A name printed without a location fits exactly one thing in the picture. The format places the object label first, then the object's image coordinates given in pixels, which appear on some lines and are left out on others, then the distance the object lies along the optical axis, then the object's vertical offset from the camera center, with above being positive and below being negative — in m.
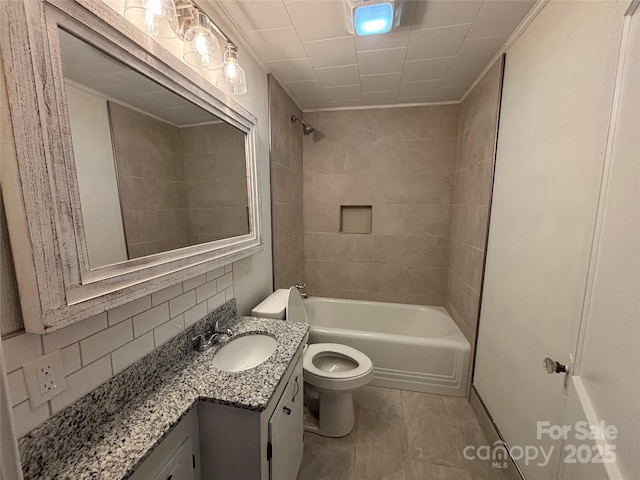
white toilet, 1.56 -1.11
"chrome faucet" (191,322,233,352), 1.14 -0.63
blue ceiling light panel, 1.17 +0.93
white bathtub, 1.97 -1.20
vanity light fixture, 0.80 +0.66
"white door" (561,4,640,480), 0.58 -0.27
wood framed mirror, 0.53 +0.14
